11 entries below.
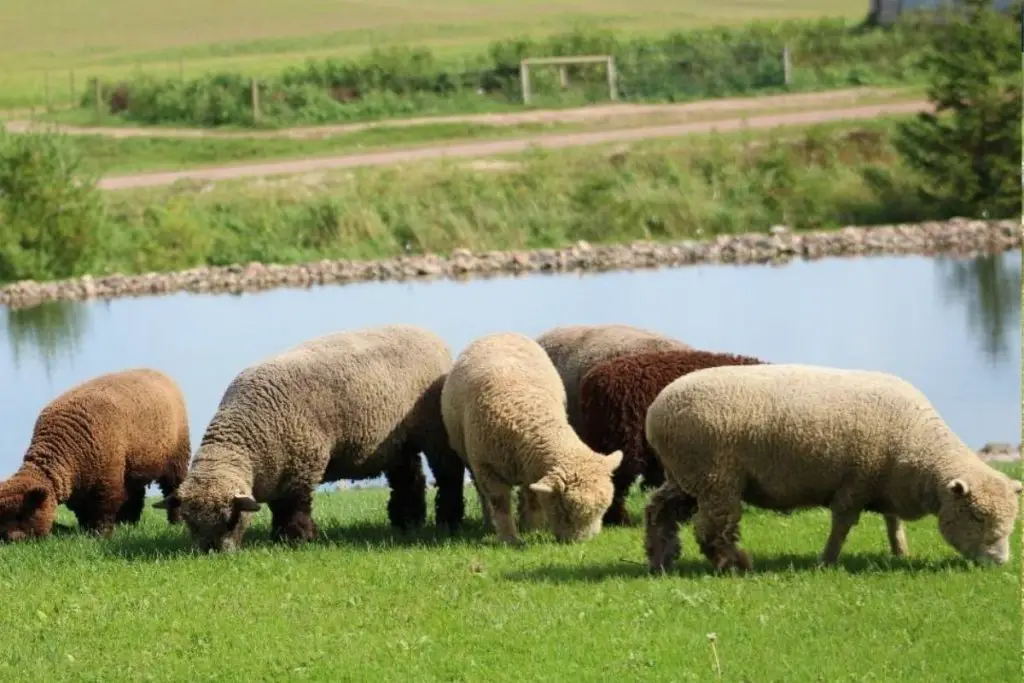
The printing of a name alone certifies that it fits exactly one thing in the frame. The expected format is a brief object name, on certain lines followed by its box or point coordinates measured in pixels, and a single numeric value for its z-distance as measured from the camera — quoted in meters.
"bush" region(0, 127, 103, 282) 35.81
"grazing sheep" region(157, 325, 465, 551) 12.95
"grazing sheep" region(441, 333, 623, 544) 12.17
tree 38.03
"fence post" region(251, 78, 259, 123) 52.34
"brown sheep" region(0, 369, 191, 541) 13.98
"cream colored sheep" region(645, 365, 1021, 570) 10.93
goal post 52.84
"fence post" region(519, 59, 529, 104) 53.00
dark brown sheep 13.18
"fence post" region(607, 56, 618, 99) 52.75
